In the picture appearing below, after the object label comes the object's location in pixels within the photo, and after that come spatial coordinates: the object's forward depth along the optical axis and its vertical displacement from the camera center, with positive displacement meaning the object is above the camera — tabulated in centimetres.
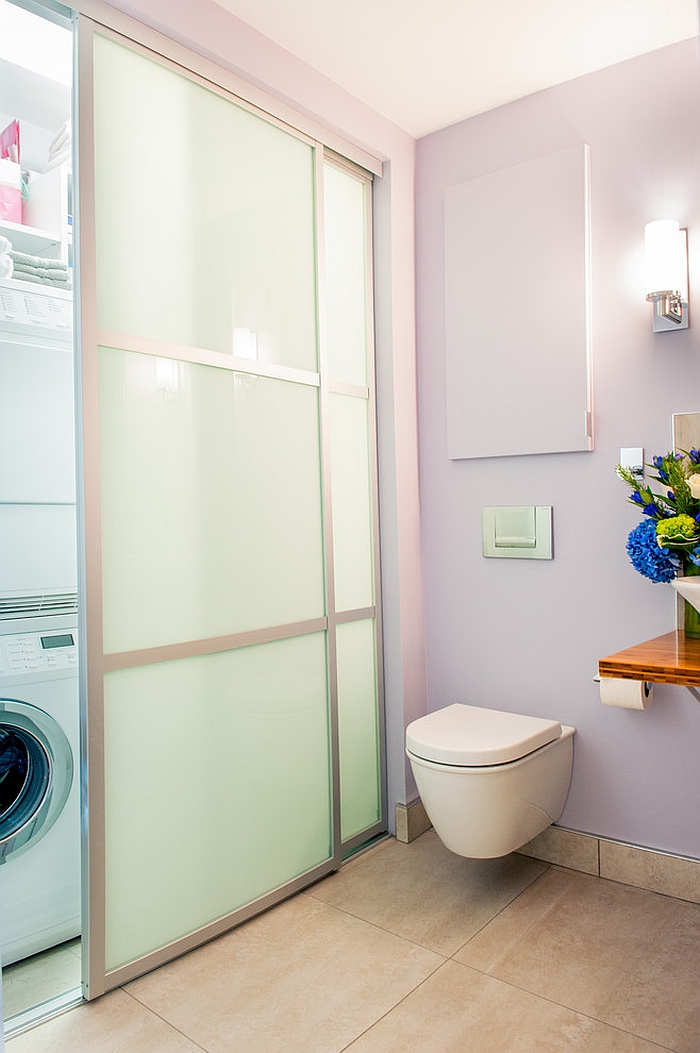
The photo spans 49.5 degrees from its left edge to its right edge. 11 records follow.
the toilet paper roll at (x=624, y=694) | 201 -45
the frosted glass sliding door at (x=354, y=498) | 251 +11
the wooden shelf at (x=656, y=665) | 157 -30
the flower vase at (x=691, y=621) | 216 -28
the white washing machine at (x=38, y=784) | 189 -64
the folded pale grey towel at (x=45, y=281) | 195 +66
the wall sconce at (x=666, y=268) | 208 +71
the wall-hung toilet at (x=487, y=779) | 208 -71
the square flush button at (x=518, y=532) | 245 -2
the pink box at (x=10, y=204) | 194 +85
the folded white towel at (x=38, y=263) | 195 +71
